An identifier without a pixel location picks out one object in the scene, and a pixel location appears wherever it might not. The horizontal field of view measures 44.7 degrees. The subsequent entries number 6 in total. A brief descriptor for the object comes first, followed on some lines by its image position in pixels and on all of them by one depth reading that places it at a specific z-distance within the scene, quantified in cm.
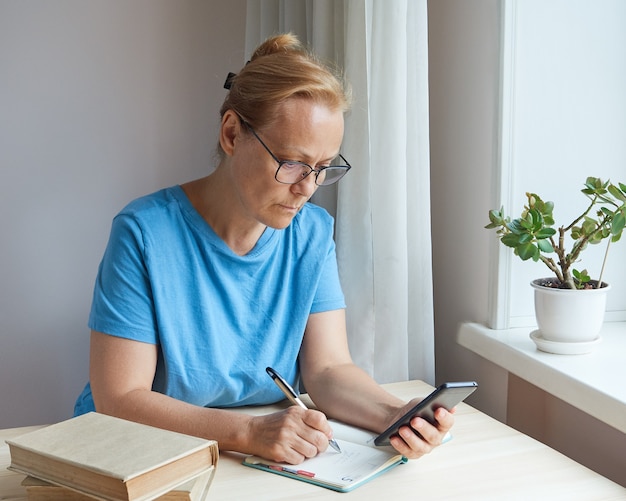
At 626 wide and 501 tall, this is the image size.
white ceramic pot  138
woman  117
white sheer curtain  160
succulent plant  137
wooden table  101
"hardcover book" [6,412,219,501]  86
